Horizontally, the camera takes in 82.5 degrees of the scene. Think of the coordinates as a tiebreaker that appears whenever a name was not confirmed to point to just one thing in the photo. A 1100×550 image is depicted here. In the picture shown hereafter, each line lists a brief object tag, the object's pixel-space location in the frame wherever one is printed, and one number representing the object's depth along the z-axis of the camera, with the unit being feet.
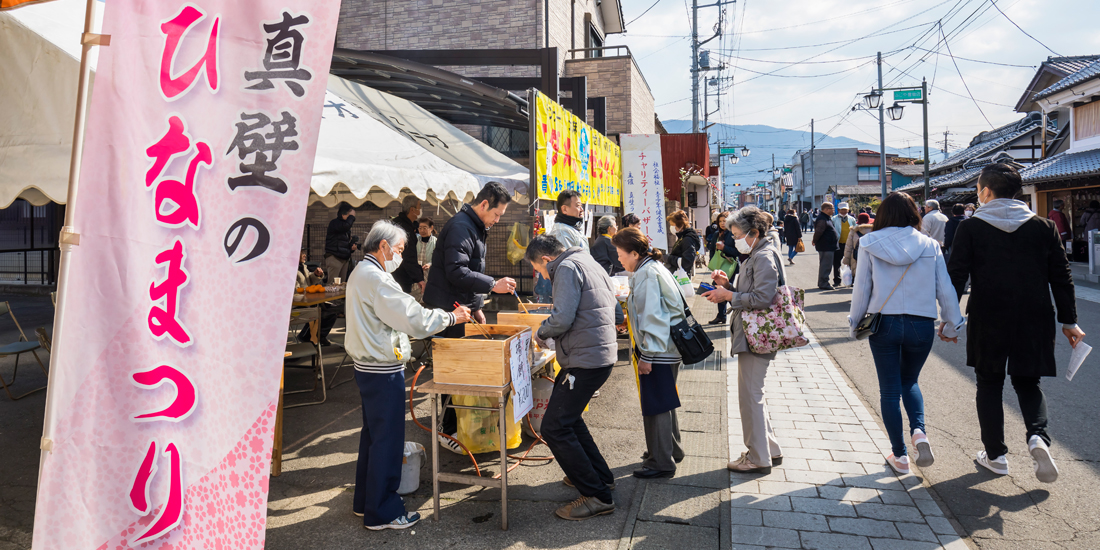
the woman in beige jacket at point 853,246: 37.45
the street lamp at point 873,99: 77.16
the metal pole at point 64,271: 6.09
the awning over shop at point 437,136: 23.41
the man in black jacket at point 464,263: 15.69
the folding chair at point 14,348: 21.30
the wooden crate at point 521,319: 16.66
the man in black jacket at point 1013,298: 13.06
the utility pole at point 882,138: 84.07
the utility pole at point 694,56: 91.20
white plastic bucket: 13.74
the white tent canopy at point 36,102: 10.91
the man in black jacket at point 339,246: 31.31
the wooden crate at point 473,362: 12.23
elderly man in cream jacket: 11.55
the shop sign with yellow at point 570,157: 25.00
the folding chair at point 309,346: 20.92
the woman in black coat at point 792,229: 47.78
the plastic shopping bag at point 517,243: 26.23
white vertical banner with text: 41.55
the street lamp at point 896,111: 73.26
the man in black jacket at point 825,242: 43.34
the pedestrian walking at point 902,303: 13.48
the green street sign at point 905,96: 72.84
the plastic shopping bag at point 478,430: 15.80
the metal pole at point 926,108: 76.64
